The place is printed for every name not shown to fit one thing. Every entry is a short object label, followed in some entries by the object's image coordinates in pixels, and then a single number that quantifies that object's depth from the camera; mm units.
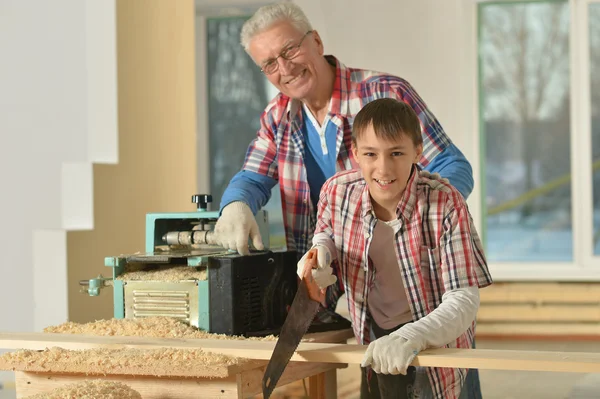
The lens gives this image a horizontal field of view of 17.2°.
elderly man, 4139
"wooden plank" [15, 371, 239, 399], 3710
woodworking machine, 3981
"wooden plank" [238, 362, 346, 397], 3740
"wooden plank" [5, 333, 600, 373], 3621
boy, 3797
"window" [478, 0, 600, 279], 8103
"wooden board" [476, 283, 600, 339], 8191
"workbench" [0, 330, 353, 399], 3710
